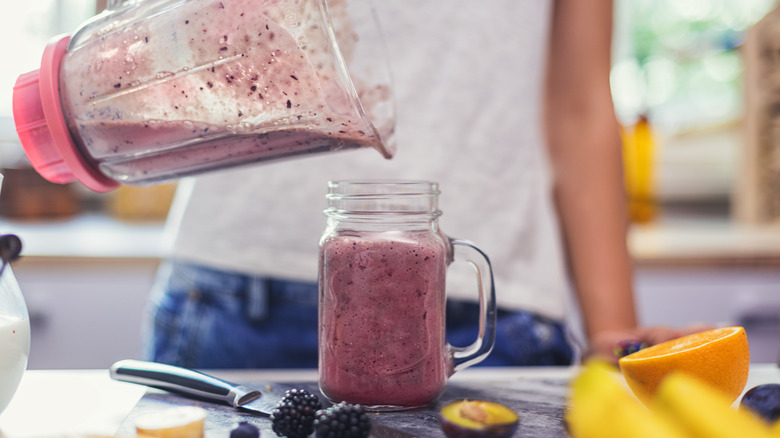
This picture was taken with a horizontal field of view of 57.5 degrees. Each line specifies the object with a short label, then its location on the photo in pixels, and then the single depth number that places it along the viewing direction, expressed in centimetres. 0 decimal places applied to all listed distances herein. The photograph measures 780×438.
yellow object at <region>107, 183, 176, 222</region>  203
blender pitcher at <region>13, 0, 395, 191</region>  52
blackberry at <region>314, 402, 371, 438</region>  51
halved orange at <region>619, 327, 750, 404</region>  56
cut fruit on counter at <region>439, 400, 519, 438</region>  48
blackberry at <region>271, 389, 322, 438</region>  52
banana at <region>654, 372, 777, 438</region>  34
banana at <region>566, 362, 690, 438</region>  34
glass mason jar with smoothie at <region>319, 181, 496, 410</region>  57
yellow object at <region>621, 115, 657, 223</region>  203
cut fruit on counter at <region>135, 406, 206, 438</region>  49
